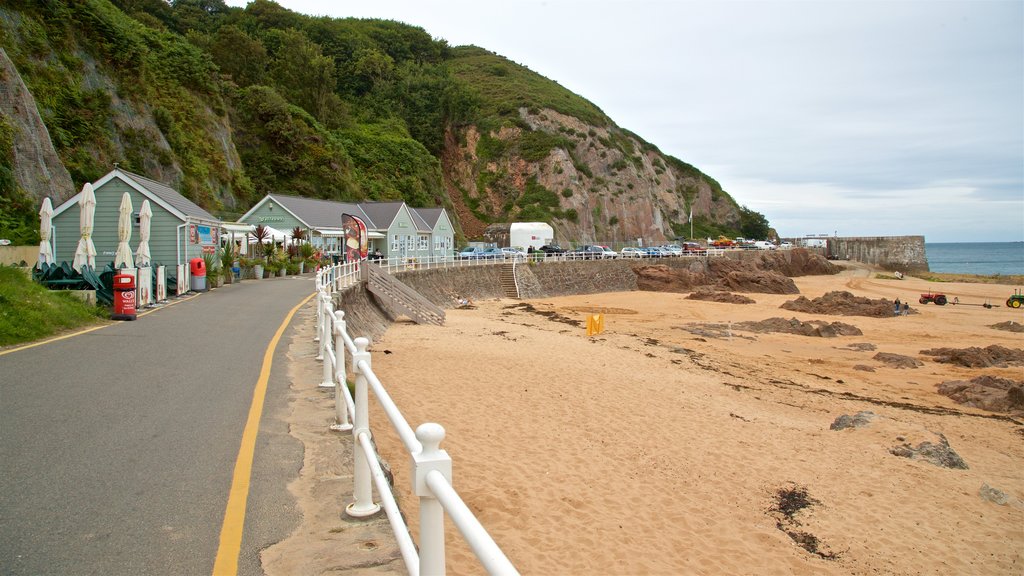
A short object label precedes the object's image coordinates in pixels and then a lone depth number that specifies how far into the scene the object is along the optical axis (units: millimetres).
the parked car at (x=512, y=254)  51081
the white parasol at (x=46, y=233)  18781
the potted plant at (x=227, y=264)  28636
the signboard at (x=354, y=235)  26030
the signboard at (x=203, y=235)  24391
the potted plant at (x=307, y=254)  39062
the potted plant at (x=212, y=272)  24995
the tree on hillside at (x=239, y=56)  64062
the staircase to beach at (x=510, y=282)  45188
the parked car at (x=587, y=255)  55806
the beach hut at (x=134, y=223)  22578
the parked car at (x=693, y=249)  70756
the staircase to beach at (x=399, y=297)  25516
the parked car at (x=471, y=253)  49594
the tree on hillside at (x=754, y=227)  115750
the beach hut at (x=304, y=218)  43750
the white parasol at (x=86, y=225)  17906
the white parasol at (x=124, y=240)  18109
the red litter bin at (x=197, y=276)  23406
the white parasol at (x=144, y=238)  19297
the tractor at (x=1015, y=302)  42219
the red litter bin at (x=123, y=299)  14875
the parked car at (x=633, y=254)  62450
